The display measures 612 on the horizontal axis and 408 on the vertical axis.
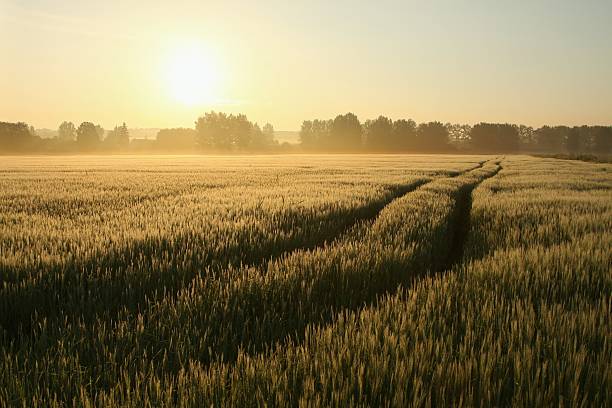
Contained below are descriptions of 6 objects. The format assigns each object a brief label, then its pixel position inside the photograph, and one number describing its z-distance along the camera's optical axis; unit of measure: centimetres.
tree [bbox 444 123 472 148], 15588
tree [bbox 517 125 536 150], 15938
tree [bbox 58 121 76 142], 19799
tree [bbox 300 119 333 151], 13500
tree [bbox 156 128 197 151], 13512
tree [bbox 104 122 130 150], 13615
